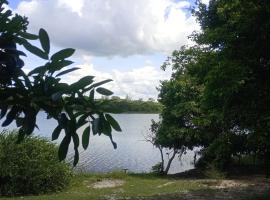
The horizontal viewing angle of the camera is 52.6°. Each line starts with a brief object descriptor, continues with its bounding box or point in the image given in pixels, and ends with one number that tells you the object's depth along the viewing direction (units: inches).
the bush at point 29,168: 329.5
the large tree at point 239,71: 239.8
